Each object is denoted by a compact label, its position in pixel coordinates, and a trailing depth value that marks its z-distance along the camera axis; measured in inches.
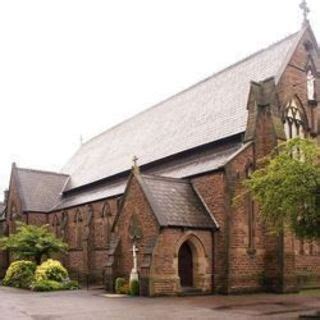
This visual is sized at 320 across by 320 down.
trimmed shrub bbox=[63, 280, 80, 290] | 1074.9
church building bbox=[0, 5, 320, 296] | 896.3
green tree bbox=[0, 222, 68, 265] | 1223.5
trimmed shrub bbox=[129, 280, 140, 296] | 863.2
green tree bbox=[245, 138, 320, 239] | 602.0
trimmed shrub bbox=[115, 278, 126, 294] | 909.3
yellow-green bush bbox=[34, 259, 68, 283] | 1091.0
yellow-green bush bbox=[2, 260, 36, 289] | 1165.2
